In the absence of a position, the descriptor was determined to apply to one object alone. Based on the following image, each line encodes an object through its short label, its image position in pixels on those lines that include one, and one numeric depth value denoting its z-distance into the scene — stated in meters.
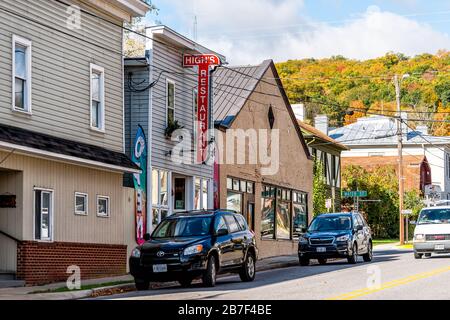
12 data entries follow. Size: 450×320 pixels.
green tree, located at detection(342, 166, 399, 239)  65.75
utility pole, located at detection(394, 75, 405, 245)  49.62
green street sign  45.25
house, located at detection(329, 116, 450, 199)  77.06
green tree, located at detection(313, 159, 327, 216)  52.87
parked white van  32.88
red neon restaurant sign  30.80
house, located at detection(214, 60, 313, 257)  36.00
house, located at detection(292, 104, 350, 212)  52.81
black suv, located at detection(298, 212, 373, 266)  30.48
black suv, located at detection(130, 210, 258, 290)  20.81
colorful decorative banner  28.25
